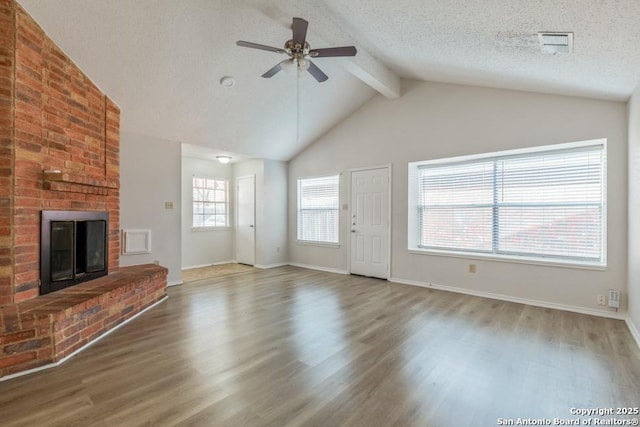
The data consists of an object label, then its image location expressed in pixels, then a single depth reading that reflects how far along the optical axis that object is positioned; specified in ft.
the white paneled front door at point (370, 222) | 18.22
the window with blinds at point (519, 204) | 12.51
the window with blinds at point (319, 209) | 20.93
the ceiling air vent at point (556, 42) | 7.79
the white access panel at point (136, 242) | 14.80
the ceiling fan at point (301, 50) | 8.97
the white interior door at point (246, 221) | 22.84
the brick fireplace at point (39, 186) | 7.88
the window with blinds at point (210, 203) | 22.56
